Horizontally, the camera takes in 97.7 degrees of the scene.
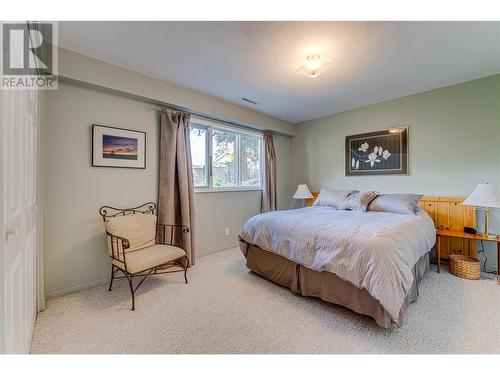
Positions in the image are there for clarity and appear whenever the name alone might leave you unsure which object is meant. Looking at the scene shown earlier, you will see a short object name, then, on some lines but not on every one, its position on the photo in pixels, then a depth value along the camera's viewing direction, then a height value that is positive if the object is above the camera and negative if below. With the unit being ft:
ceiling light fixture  7.20 +4.11
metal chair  6.77 -2.24
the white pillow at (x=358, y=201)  10.39 -0.65
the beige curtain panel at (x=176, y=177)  9.47 +0.46
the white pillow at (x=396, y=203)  9.25 -0.69
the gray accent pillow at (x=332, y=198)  11.44 -0.53
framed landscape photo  7.93 +1.55
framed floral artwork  11.16 +1.92
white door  2.95 -0.50
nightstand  8.19 -1.89
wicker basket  8.31 -3.09
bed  5.35 -2.00
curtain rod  7.33 +3.61
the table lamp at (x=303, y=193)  13.75 -0.33
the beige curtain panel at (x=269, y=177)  14.10 +0.71
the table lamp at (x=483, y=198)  7.91 -0.36
